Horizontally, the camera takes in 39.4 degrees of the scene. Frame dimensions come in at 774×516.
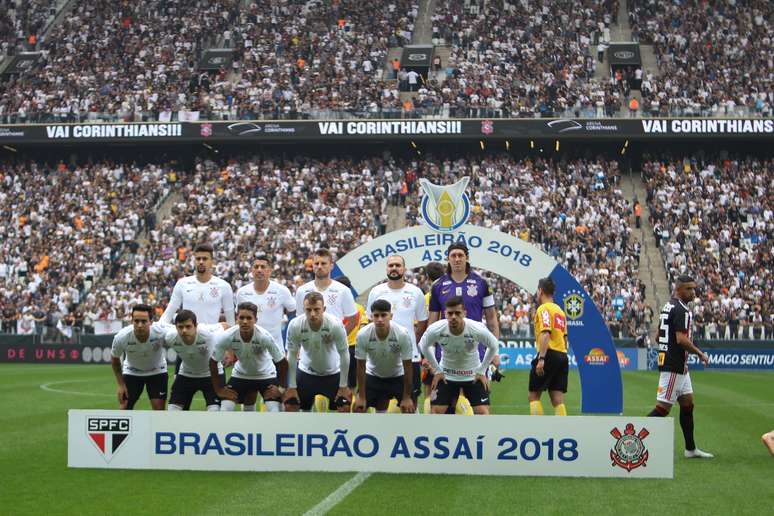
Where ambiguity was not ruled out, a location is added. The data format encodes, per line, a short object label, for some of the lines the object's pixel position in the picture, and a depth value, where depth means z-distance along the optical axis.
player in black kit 11.75
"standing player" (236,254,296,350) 12.94
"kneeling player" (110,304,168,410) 11.94
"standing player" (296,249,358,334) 12.99
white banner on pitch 10.40
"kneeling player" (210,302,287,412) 11.59
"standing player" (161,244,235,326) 12.83
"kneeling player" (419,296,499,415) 11.42
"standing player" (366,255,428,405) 13.16
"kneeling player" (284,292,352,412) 11.48
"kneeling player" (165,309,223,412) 11.89
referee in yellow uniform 13.78
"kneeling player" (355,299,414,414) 11.32
